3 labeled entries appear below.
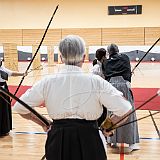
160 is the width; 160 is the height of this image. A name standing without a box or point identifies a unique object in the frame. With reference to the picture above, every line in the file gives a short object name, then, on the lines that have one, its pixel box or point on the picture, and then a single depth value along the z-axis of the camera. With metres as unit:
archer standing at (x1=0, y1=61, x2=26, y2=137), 4.48
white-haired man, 1.75
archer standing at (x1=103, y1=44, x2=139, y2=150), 3.66
